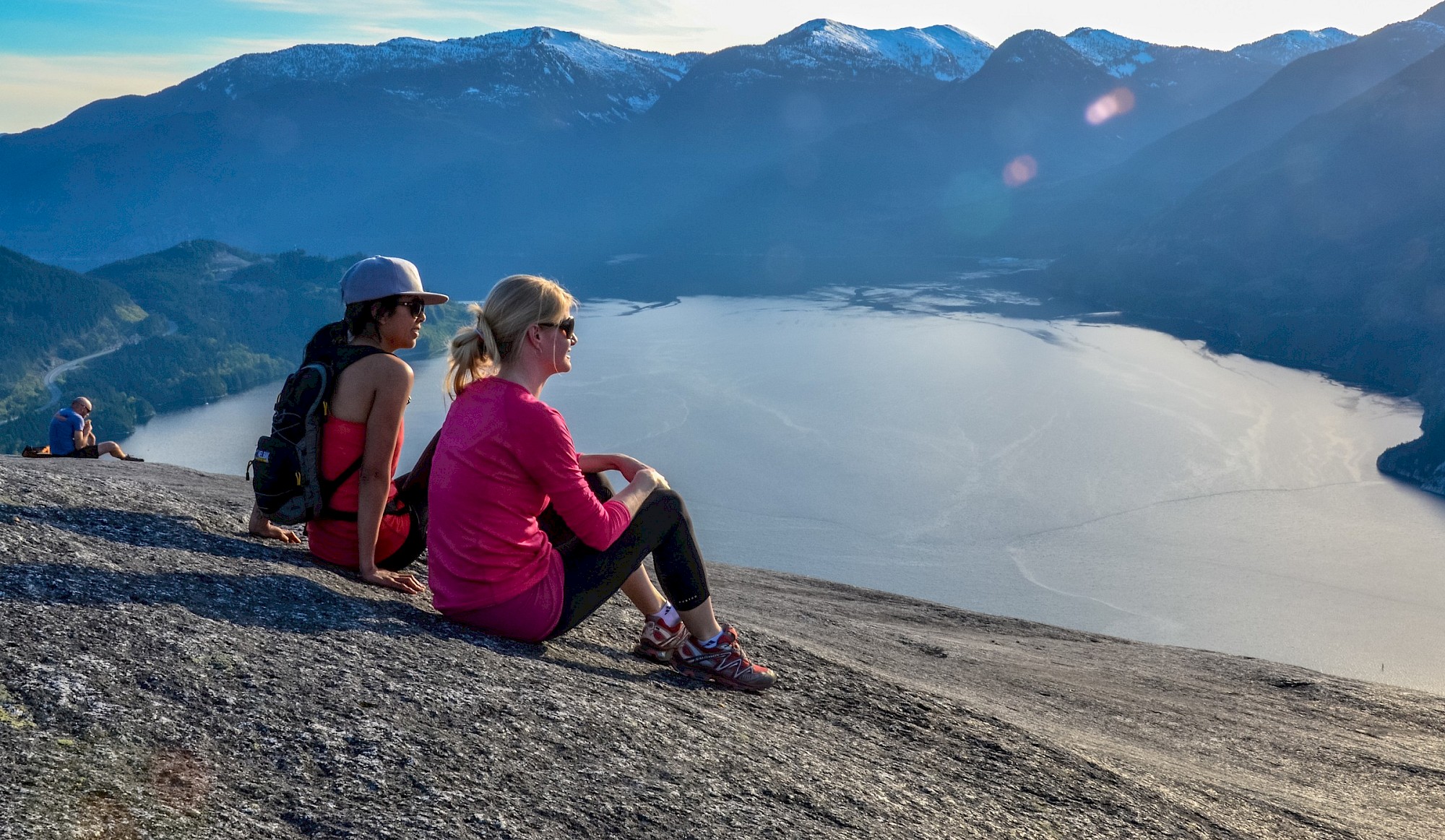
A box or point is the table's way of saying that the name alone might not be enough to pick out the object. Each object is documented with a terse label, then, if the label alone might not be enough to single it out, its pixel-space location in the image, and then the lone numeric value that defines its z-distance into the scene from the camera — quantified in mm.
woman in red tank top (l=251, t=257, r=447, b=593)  3799
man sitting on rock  11109
